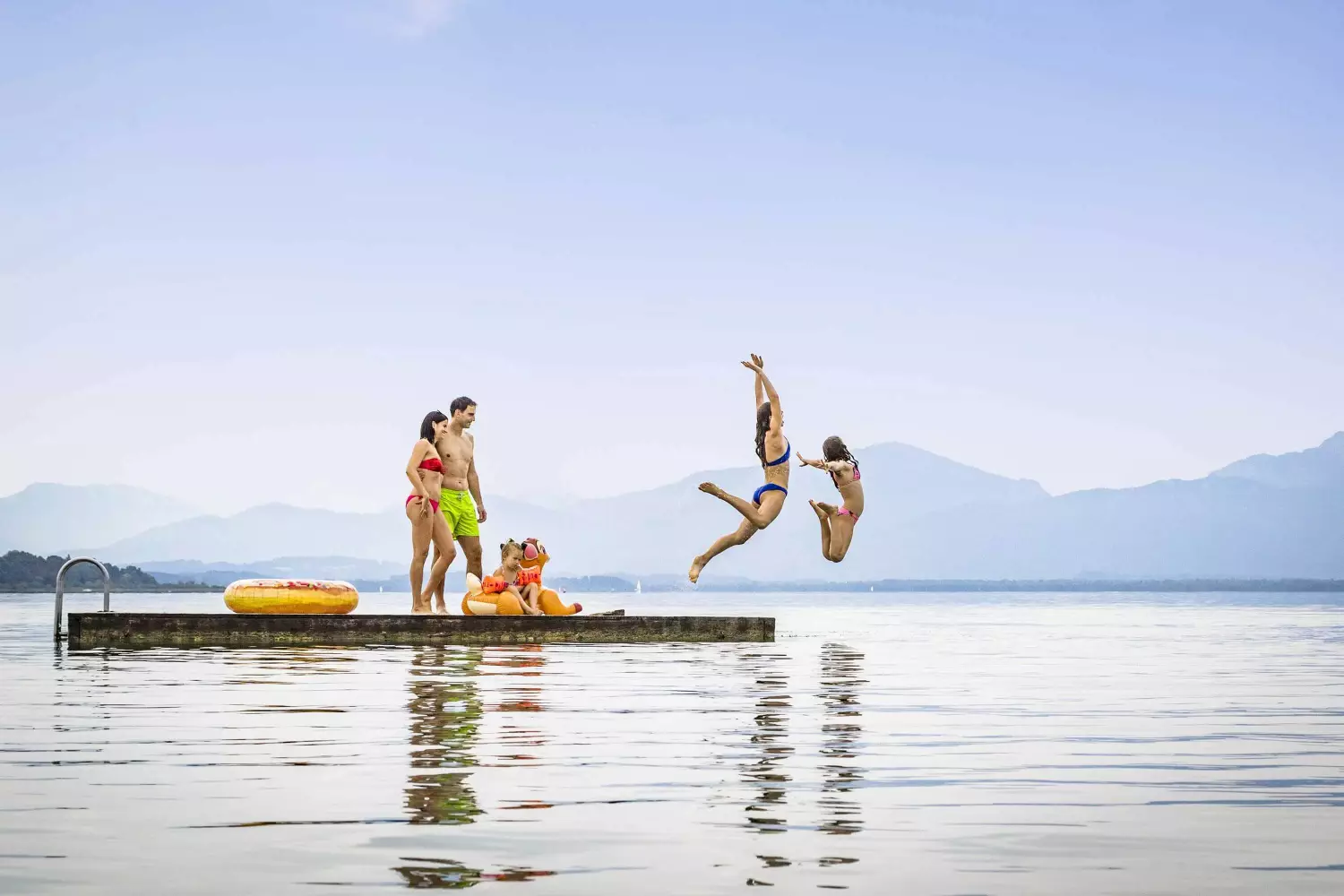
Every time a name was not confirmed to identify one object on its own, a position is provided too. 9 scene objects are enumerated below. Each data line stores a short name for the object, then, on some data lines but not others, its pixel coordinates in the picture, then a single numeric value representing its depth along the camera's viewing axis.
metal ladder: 20.44
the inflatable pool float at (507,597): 21.05
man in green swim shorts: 20.97
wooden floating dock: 20.28
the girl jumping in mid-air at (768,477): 20.89
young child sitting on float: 21.03
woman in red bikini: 20.53
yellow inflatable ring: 21.61
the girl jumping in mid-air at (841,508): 21.50
